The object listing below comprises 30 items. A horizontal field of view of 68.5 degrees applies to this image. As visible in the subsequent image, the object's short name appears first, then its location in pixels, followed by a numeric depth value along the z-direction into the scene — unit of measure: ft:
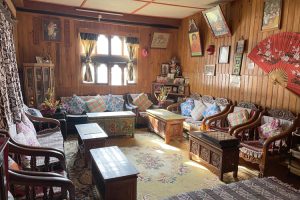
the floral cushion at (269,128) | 11.19
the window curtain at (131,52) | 19.28
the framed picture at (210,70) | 16.60
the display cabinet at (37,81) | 15.40
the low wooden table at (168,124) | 14.78
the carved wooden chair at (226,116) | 12.57
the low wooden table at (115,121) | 14.92
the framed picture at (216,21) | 14.67
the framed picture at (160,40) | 19.94
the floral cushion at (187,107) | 17.20
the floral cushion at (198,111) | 16.14
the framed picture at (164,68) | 20.83
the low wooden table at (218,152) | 10.02
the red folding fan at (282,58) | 10.98
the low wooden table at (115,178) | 7.03
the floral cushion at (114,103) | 17.87
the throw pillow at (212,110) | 15.11
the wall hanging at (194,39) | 17.72
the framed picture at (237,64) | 14.17
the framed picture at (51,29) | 16.52
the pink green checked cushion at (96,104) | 16.94
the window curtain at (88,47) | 17.78
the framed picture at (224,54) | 15.19
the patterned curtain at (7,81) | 7.90
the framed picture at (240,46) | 13.91
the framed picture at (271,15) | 11.66
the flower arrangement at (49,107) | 14.60
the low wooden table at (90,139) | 10.82
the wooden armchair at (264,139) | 10.05
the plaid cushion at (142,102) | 18.83
